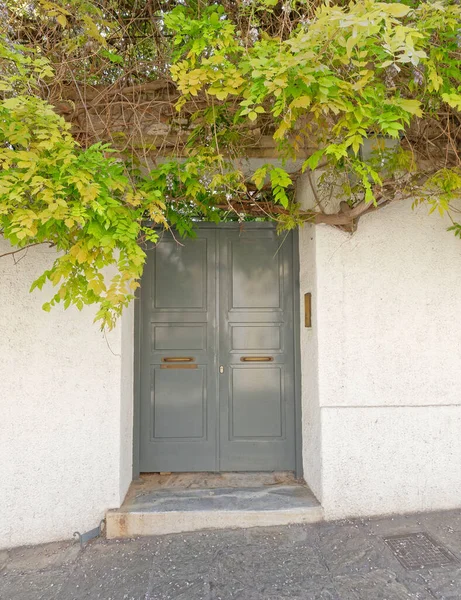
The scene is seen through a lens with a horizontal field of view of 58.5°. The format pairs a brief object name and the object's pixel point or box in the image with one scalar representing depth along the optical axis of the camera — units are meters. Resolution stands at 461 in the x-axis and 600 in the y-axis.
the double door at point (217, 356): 3.90
